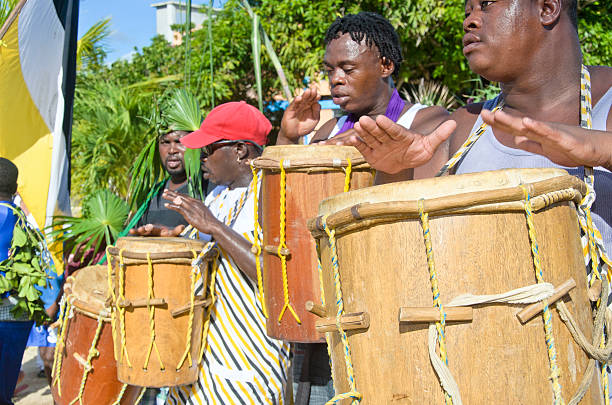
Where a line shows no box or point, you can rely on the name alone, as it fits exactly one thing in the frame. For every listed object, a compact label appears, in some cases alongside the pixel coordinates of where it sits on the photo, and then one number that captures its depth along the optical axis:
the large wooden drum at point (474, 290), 1.22
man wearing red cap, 2.99
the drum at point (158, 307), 2.97
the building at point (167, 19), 22.98
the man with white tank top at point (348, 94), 2.80
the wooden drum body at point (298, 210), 2.42
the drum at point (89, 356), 3.42
